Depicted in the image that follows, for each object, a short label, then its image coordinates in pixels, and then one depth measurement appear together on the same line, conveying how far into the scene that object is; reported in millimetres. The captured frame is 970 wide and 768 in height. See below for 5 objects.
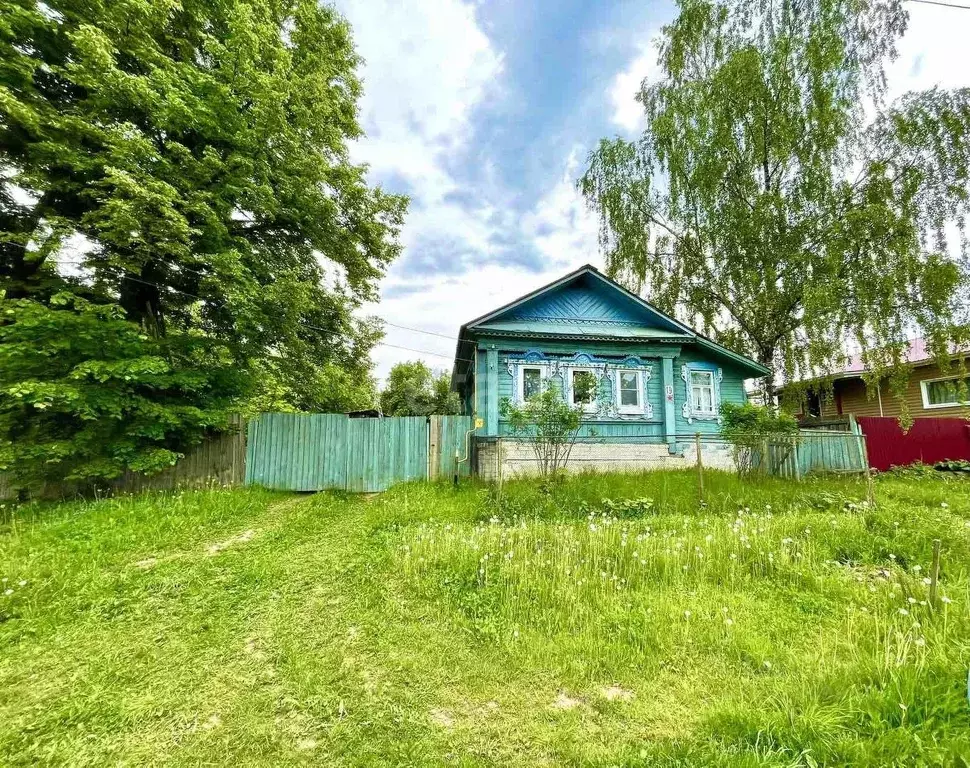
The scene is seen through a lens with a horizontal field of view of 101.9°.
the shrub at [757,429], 9312
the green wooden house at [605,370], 10766
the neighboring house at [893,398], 14219
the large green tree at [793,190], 11148
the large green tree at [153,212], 6793
